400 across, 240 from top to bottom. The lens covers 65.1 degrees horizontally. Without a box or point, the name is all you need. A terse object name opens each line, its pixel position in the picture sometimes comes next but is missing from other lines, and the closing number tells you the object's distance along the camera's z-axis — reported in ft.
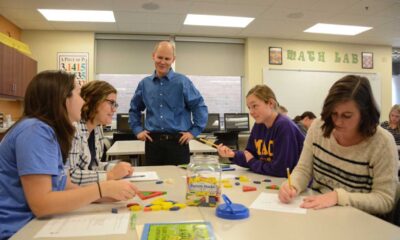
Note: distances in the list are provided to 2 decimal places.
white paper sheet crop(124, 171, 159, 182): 5.55
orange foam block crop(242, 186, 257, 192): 4.68
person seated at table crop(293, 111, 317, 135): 15.63
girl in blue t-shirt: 3.36
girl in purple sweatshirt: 5.82
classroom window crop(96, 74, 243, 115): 20.48
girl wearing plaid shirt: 5.10
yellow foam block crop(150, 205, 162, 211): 3.78
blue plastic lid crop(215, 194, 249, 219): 3.48
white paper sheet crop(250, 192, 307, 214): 3.78
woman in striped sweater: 4.01
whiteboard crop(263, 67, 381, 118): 21.26
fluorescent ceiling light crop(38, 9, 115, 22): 15.89
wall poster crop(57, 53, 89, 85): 19.17
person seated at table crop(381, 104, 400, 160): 14.82
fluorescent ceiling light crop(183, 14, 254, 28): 16.96
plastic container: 3.93
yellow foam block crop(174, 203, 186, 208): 3.88
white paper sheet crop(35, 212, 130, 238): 3.06
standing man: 8.23
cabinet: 15.16
